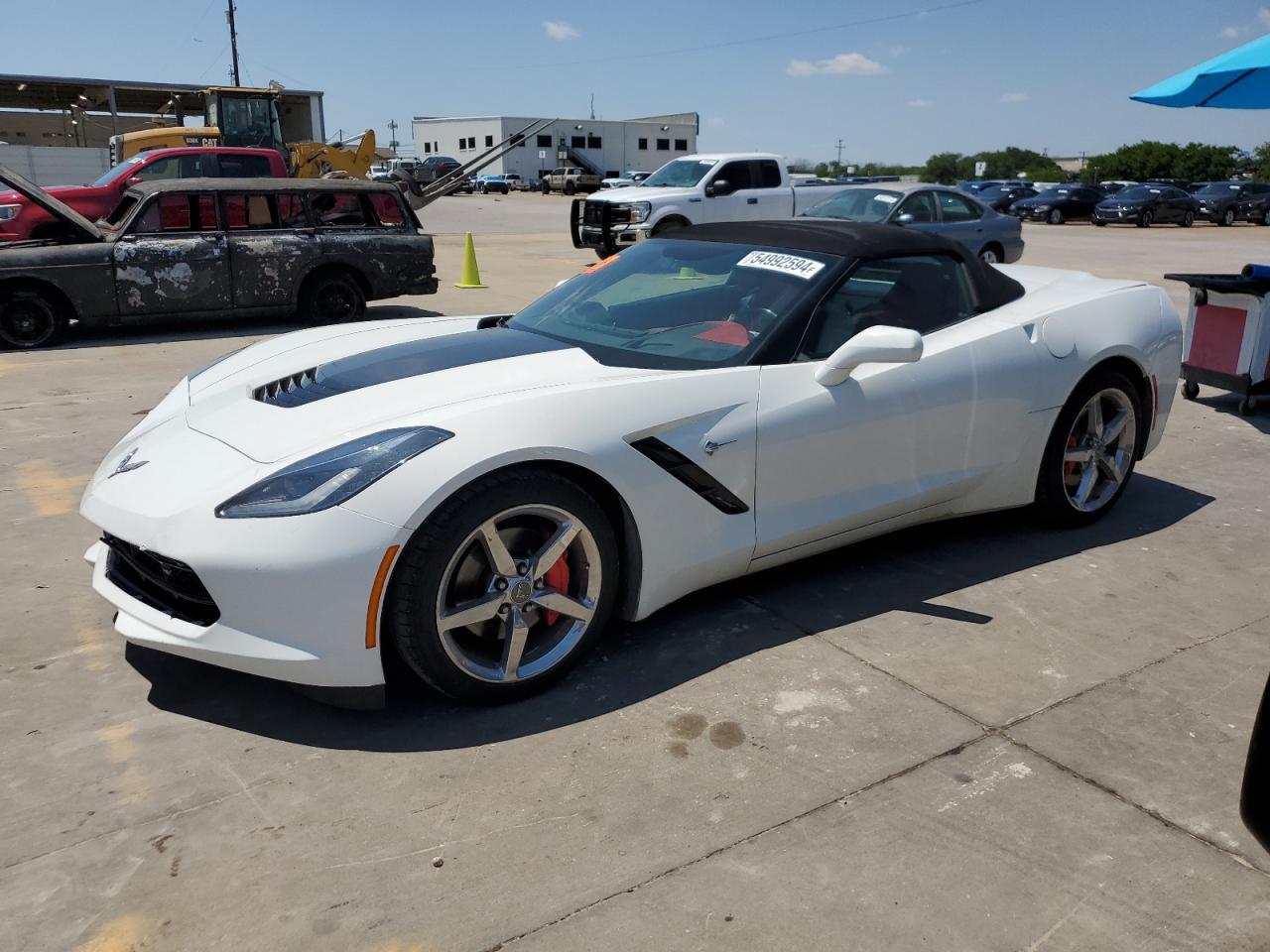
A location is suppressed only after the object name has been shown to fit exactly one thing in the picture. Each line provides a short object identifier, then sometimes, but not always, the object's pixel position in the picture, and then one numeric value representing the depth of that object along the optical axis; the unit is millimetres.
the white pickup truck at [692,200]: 15309
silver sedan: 13266
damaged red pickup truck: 11688
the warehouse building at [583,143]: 70875
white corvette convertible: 2748
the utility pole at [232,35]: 56812
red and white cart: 6867
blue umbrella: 6473
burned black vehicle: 9148
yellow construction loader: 23219
